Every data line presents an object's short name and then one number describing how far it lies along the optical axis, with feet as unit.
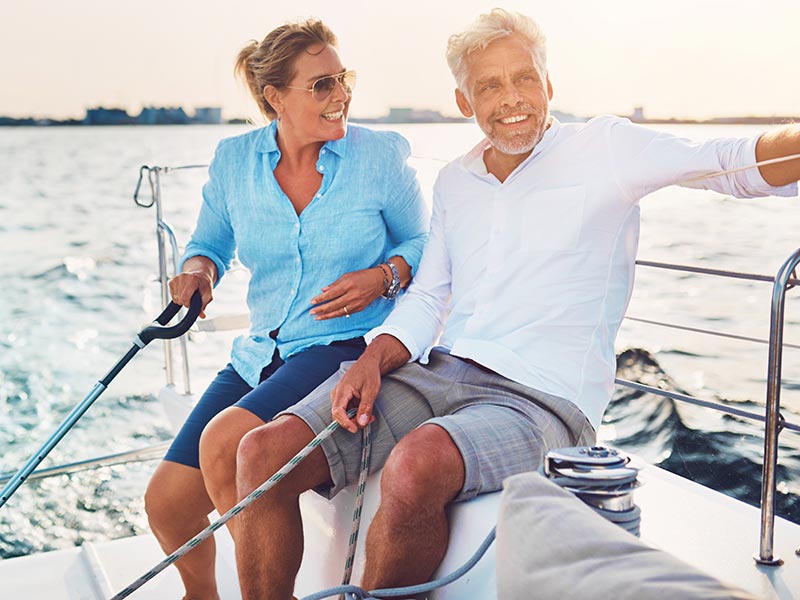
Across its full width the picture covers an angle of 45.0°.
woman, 7.06
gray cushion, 2.66
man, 5.31
